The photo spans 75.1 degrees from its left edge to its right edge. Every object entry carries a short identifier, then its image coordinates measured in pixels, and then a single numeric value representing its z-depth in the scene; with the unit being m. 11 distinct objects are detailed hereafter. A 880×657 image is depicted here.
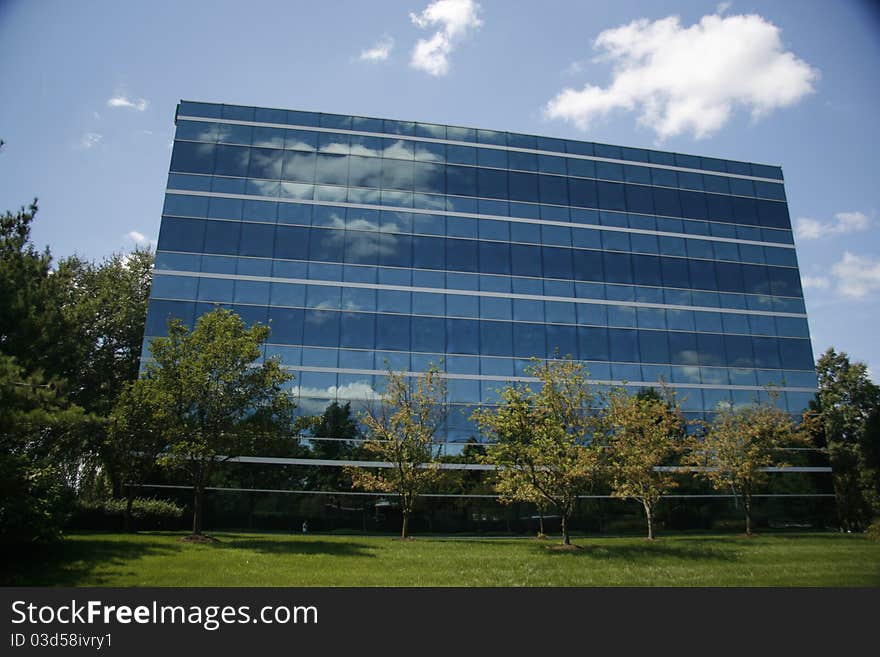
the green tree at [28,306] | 17.83
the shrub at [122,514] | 25.70
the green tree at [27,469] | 12.93
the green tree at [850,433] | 36.34
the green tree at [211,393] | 22.19
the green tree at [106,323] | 31.77
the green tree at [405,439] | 26.73
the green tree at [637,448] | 26.67
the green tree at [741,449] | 31.05
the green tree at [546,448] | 22.08
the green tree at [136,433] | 22.31
